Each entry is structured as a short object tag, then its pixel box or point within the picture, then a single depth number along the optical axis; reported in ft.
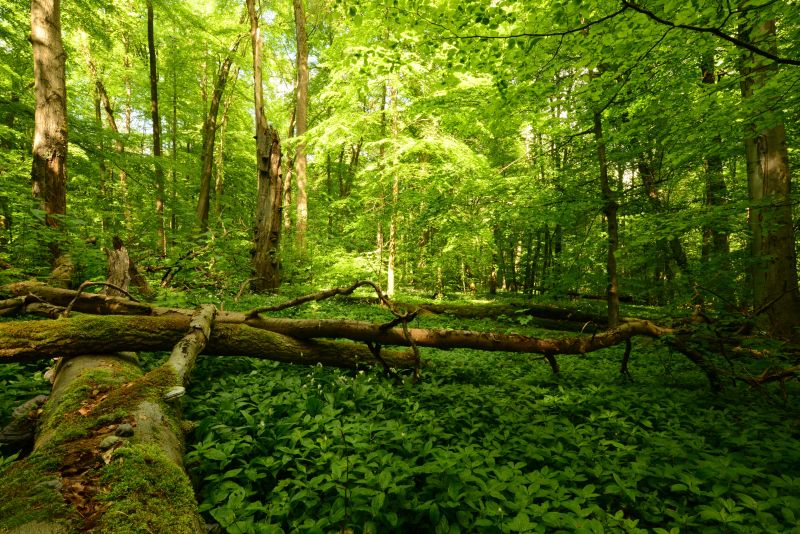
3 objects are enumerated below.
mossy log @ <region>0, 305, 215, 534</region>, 5.49
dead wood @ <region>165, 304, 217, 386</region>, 11.24
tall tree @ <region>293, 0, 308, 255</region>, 43.98
